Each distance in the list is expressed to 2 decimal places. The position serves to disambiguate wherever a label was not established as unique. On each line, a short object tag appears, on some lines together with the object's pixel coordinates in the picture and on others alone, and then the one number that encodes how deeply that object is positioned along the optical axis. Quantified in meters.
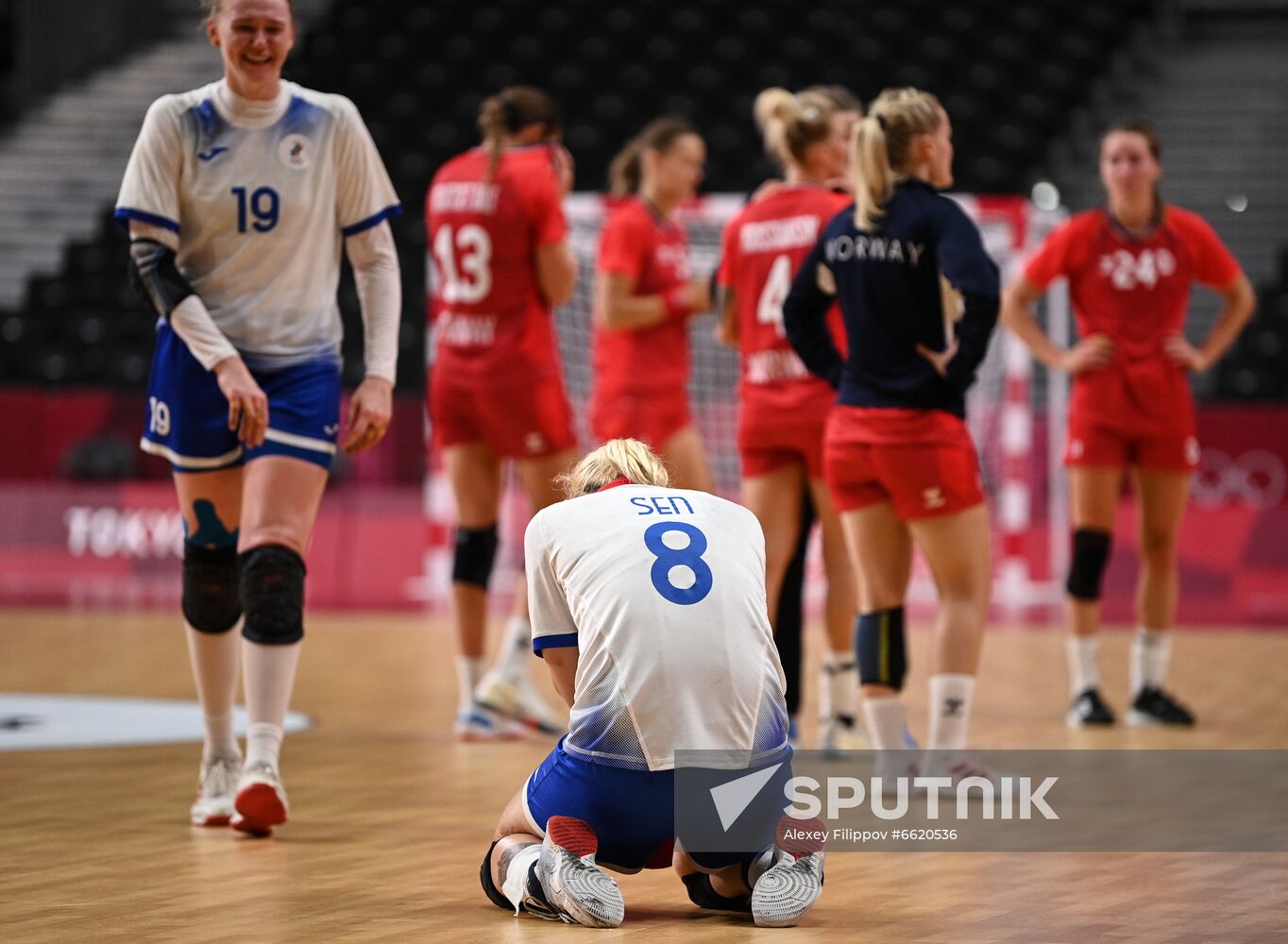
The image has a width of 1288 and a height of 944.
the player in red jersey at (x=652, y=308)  13.62
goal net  22.56
